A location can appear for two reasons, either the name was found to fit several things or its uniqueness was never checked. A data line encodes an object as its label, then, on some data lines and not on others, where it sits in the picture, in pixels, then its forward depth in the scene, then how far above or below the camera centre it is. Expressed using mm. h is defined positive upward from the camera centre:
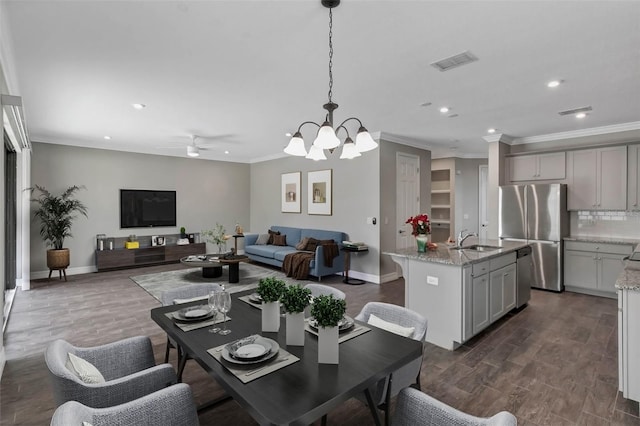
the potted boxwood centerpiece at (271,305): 1800 -518
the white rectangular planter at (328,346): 1469 -600
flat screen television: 7332 +77
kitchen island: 3223 -818
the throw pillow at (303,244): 6686 -682
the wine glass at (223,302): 1886 -524
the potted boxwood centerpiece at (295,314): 1625 -515
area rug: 5574 -1260
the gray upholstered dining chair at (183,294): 2564 -672
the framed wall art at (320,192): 7004 +403
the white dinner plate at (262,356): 1460 -658
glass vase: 3719 -355
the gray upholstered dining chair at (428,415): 1186 -792
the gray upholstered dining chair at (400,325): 1711 -750
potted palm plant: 6051 -205
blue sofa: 5988 -828
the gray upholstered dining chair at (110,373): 1433 -813
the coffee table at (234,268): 5910 -1031
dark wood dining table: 1169 -684
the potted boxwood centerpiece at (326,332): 1453 -539
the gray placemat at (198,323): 1883 -659
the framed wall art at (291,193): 7809 +446
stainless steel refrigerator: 5316 -222
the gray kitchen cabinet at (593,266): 4883 -854
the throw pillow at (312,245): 6546 -674
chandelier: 2209 +493
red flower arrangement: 3762 -164
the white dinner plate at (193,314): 1995 -634
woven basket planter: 6004 -860
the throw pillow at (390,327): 1977 -721
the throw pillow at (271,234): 8000 -564
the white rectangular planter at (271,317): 1819 -584
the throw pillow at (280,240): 7732 -683
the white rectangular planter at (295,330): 1656 -597
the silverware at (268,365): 1381 -675
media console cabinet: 6844 -968
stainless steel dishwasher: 4277 -880
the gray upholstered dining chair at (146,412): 1120 -772
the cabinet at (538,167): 5551 +756
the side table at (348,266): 6031 -1019
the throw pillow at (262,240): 8047 -705
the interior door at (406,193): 6359 +341
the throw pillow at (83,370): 1560 -765
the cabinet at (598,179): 5004 +493
